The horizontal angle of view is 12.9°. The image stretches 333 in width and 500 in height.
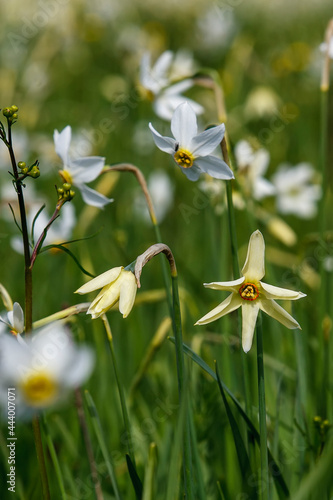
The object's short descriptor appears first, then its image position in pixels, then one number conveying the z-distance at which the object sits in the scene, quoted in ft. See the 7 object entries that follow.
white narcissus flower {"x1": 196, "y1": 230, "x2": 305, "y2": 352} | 2.23
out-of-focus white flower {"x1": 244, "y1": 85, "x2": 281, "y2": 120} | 5.65
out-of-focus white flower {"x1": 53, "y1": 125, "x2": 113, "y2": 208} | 2.50
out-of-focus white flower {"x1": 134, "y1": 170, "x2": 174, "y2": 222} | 5.46
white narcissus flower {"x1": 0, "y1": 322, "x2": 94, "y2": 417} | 2.25
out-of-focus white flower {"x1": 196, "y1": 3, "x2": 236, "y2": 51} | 8.98
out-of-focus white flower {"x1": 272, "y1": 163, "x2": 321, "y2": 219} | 4.19
